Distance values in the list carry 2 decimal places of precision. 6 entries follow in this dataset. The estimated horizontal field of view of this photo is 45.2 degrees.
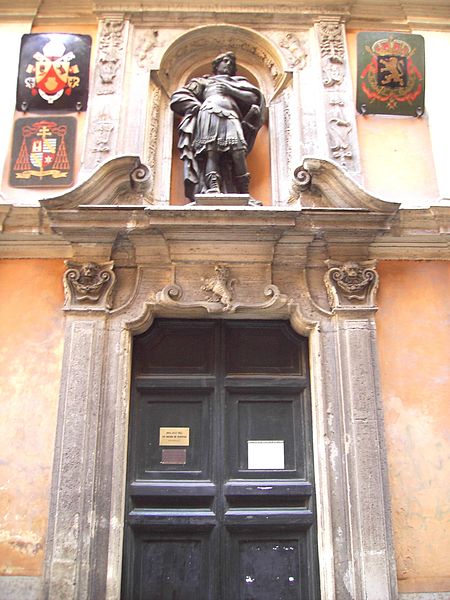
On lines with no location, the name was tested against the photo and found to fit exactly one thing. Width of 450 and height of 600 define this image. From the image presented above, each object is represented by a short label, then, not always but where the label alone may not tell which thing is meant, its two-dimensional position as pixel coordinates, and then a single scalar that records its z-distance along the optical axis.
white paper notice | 4.26
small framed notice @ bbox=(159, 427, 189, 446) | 4.29
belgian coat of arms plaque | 5.21
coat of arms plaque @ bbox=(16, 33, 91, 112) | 5.16
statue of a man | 4.78
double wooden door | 4.02
